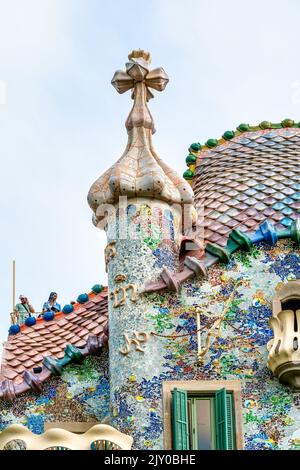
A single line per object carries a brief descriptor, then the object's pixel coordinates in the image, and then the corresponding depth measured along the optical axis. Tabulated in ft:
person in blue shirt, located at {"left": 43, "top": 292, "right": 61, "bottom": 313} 97.66
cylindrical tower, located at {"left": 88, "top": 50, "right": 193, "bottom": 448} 86.02
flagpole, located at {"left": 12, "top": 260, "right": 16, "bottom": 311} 100.28
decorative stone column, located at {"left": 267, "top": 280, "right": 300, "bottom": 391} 85.40
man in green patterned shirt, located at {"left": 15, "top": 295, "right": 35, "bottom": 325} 98.12
